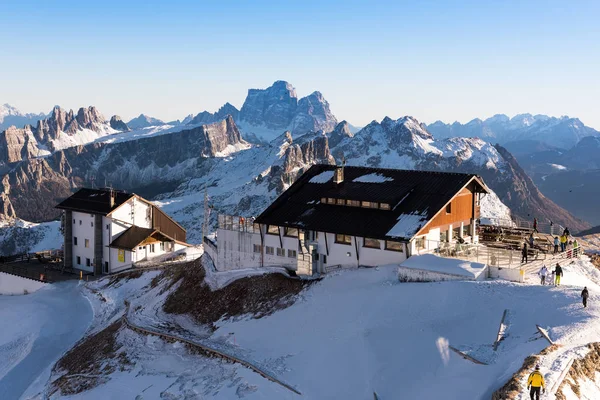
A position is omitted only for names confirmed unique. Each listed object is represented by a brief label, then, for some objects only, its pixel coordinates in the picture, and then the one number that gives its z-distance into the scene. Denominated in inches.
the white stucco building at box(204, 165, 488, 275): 1878.7
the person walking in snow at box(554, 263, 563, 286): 1604.3
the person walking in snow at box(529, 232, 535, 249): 2008.4
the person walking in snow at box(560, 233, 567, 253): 1924.2
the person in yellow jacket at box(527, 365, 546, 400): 965.8
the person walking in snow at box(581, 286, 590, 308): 1376.7
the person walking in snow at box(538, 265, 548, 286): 1628.9
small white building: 3253.0
